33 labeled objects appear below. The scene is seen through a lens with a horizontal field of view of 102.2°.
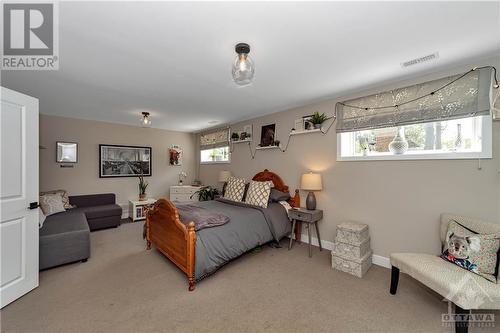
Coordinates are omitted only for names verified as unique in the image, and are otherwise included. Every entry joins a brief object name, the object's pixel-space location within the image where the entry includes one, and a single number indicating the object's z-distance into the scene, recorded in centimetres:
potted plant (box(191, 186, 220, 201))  514
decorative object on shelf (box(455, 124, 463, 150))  228
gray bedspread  229
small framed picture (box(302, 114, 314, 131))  341
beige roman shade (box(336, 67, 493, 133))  210
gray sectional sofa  258
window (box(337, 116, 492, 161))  214
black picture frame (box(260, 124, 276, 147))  410
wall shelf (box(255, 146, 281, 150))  401
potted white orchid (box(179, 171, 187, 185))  618
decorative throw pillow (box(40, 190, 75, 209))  411
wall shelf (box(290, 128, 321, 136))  333
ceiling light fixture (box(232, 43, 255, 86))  169
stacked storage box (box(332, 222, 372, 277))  252
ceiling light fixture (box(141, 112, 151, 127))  395
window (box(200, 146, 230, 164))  537
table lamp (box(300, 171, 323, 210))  320
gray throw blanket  245
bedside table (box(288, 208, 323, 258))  309
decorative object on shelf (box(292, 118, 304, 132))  361
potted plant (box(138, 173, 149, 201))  524
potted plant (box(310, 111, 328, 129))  327
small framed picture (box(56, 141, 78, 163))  436
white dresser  558
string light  203
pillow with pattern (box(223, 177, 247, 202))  391
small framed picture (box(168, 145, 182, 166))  597
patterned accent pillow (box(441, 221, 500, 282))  174
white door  188
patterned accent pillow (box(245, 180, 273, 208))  342
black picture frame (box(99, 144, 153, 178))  493
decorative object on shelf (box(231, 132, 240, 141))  475
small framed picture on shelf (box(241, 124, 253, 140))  454
